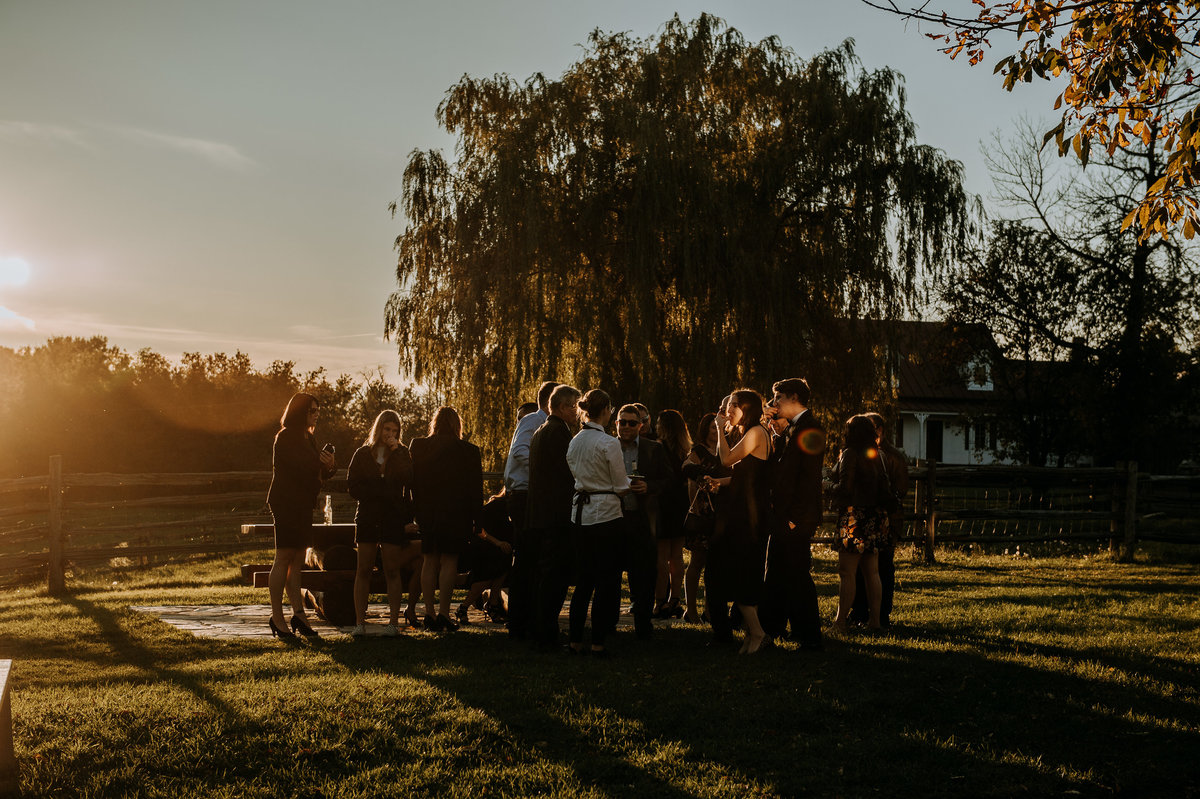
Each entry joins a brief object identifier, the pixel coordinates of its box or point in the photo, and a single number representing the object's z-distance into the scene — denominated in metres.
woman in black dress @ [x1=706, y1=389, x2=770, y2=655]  7.34
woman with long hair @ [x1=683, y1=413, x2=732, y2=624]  7.54
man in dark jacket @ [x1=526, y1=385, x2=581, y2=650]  7.66
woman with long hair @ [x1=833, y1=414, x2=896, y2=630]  8.27
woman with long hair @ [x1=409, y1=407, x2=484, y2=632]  8.64
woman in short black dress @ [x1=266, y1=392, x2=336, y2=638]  8.15
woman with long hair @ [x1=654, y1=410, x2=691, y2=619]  9.41
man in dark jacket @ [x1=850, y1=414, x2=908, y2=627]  8.77
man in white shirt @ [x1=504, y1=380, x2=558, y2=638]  8.34
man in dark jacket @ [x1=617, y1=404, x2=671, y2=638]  7.95
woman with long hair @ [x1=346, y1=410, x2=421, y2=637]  8.57
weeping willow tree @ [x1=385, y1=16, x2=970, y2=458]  17.28
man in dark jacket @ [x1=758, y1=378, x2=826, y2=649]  7.41
